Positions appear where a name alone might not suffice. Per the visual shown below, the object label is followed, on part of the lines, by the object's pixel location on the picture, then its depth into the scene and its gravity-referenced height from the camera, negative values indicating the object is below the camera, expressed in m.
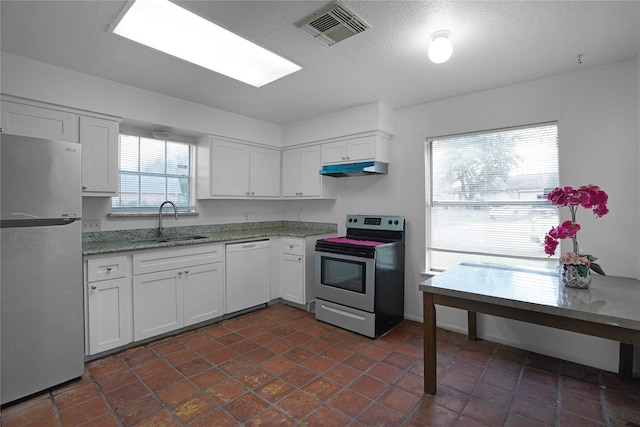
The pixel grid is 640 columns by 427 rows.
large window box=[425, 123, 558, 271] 2.83 +0.17
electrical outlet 3.02 -0.10
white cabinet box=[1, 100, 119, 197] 2.45 +0.69
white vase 2.01 -0.43
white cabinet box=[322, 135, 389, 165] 3.52 +0.74
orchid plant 2.01 +0.01
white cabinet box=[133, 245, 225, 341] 2.85 -0.73
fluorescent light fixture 1.97 +1.25
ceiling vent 1.83 +1.17
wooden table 1.63 -0.51
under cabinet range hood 3.47 +0.50
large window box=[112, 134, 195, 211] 3.37 +0.46
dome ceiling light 2.00 +1.05
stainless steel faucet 3.46 +0.00
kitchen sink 3.24 -0.28
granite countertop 2.85 -0.24
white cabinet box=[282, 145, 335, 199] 4.11 +0.51
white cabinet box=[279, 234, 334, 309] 3.77 -0.69
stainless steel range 3.10 -0.69
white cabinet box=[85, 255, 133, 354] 2.54 -0.75
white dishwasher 3.54 -0.71
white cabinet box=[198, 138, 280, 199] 3.77 +0.55
